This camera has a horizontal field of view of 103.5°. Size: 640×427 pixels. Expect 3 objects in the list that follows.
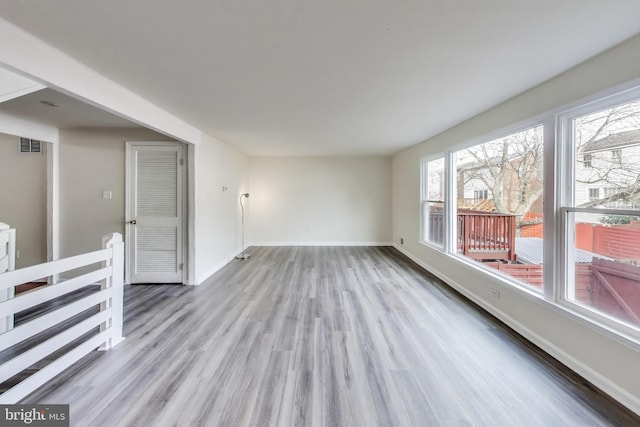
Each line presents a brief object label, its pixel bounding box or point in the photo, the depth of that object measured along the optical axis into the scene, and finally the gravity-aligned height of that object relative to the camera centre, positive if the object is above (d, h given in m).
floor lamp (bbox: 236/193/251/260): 5.49 -0.94
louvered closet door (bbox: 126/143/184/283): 3.78 -0.05
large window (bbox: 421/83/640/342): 1.74 +0.06
